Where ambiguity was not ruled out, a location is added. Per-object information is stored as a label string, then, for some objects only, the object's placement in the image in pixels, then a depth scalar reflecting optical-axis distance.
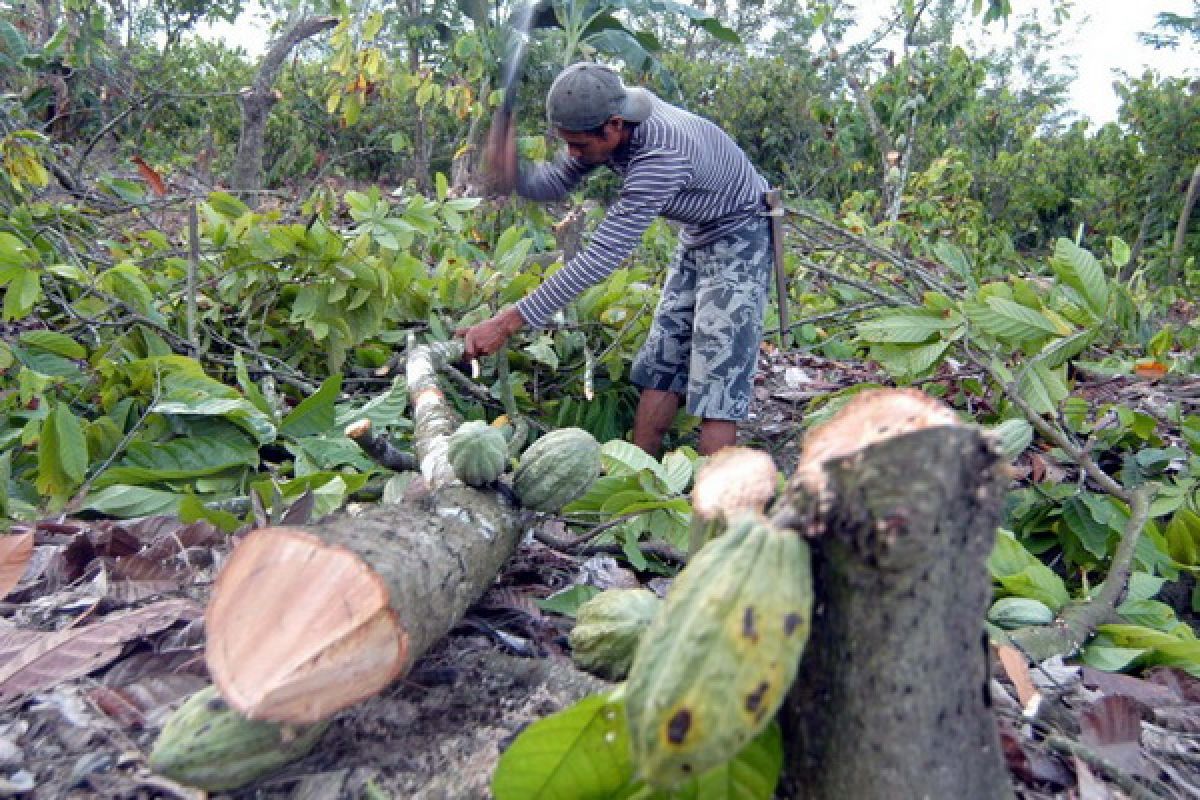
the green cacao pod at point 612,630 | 1.01
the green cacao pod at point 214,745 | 0.88
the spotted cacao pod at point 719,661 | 0.65
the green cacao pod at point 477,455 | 1.42
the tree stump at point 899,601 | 0.69
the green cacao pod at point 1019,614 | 1.54
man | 2.80
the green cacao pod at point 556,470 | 1.47
